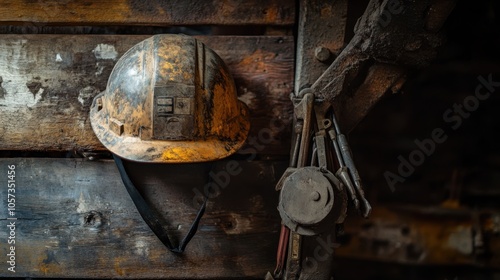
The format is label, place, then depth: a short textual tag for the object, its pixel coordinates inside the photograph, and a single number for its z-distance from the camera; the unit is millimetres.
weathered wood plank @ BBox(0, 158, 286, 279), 1782
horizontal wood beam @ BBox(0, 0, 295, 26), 1709
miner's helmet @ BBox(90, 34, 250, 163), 1452
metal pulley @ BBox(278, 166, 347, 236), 1386
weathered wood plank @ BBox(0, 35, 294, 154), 1736
